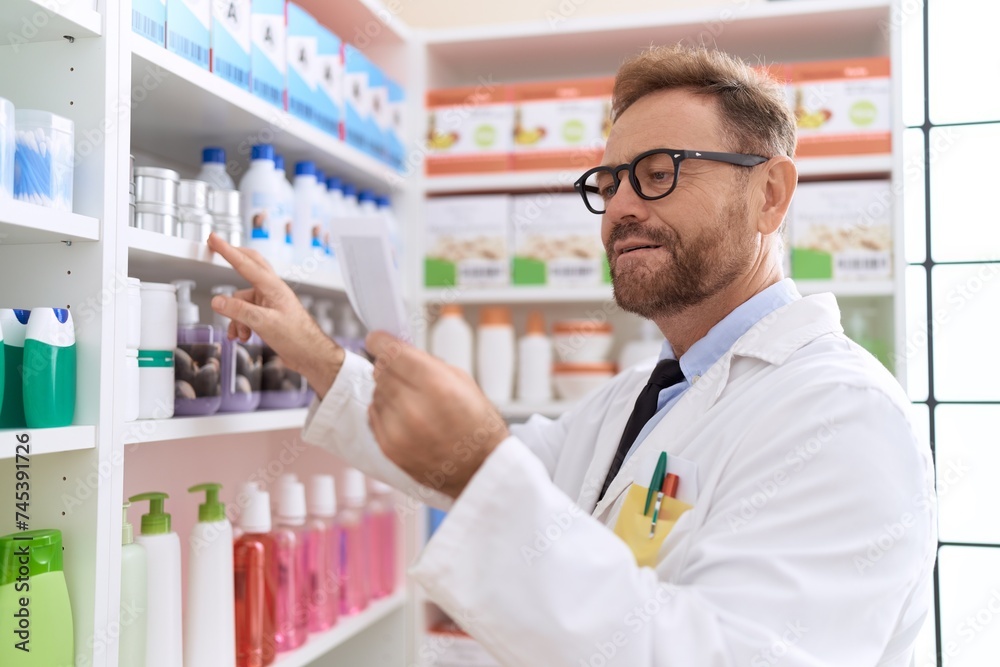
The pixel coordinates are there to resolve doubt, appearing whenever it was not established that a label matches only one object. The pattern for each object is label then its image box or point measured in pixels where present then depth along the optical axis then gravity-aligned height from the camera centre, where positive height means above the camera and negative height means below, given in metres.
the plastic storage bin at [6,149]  1.00 +0.23
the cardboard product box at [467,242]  2.18 +0.27
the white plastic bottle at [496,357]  2.21 -0.03
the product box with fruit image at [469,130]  2.20 +0.57
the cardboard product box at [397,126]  2.17 +0.57
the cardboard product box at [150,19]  1.23 +0.49
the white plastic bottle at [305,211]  1.71 +0.27
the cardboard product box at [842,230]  2.00 +0.28
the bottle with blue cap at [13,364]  1.05 -0.03
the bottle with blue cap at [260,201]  1.55 +0.27
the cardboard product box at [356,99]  1.93 +0.58
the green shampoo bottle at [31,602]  1.04 -0.33
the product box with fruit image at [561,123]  2.14 +0.57
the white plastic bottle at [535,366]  2.21 -0.06
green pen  1.16 -0.19
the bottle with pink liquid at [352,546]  1.90 -0.47
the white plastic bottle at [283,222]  1.60 +0.24
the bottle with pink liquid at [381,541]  2.06 -0.50
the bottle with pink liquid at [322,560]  1.76 -0.47
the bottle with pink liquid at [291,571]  1.61 -0.45
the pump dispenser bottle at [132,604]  1.20 -0.38
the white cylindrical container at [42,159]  1.05 +0.23
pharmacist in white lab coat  0.90 -0.14
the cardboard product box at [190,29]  1.33 +0.51
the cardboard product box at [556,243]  2.13 +0.26
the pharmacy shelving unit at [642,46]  2.03 +0.80
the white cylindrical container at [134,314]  1.20 +0.04
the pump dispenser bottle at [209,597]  1.37 -0.42
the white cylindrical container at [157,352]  1.26 -0.01
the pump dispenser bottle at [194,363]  1.37 -0.03
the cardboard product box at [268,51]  1.57 +0.56
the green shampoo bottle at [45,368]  1.05 -0.03
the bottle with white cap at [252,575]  1.51 -0.42
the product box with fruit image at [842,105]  2.02 +0.58
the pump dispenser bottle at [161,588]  1.26 -0.37
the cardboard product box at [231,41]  1.44 +0.53
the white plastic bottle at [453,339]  2.20 +0.01
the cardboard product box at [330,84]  1.81 +0.57
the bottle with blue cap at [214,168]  1.50 +0.32
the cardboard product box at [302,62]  1.69 +0.58
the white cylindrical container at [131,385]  1.20 -0.06
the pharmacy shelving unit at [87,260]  1.10 +0.11
